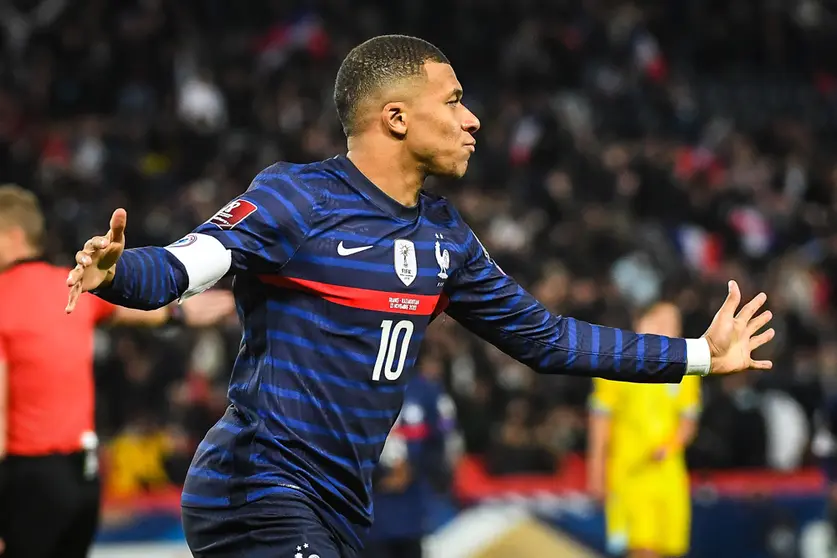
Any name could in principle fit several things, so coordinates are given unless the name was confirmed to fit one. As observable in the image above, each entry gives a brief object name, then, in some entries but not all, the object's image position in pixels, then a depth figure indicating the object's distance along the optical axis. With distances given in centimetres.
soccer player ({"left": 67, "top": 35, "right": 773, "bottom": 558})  682
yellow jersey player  1611
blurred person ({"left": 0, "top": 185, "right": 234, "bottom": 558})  1092
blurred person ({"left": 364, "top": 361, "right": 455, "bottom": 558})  1486
